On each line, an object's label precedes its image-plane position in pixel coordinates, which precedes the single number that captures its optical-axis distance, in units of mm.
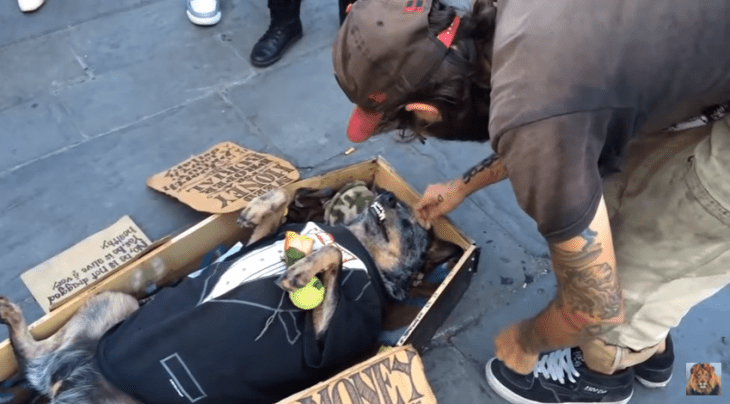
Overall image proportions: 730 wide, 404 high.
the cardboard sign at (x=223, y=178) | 2902
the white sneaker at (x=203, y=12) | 4156
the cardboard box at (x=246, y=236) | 2260
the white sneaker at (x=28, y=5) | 4137
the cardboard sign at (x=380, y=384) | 2072
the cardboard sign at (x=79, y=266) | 2705
